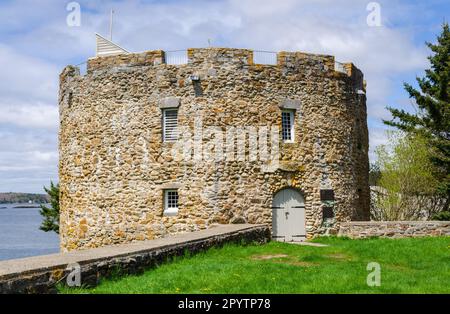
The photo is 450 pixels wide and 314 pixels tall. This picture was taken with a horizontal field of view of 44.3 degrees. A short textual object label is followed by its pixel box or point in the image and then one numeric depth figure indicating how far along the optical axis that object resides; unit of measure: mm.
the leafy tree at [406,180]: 28984
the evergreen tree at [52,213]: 39406
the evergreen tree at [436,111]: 28903
